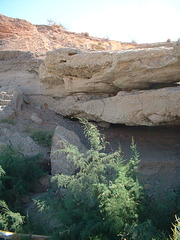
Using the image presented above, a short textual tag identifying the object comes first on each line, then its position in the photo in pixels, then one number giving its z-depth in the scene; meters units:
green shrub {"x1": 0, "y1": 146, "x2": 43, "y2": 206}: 4.51
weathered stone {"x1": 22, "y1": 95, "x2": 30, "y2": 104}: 7.81
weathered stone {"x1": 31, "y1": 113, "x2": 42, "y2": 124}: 7.07
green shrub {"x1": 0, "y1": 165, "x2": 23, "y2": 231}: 3.78
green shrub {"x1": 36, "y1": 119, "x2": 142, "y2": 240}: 3.25
